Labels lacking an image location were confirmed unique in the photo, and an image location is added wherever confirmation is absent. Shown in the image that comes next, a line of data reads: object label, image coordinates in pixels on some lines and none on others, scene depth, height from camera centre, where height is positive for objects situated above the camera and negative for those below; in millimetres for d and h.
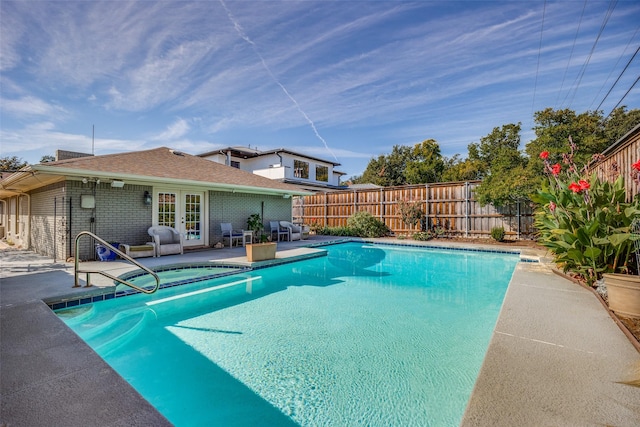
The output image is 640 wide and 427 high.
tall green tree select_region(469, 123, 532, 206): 11492 +1371
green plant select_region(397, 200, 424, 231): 14633 +166
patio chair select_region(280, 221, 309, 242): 13852 -691
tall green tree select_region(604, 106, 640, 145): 22112 +7527
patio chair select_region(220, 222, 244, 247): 11219 -648
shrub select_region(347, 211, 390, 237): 15766 -529
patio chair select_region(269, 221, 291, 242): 13448 -628
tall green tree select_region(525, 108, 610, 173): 11484 +3425
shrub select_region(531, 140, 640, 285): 3992 -140
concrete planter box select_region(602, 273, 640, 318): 3250 -886
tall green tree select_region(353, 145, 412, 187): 37812 +6504
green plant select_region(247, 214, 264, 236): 12064 -316
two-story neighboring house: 22688 +4397
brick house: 7941 +631
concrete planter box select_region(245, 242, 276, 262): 8086 -994
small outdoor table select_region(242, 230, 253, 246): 11365 -808
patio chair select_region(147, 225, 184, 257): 8641 -741
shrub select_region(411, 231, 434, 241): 13867 -943
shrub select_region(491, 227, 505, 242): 12641 -737
